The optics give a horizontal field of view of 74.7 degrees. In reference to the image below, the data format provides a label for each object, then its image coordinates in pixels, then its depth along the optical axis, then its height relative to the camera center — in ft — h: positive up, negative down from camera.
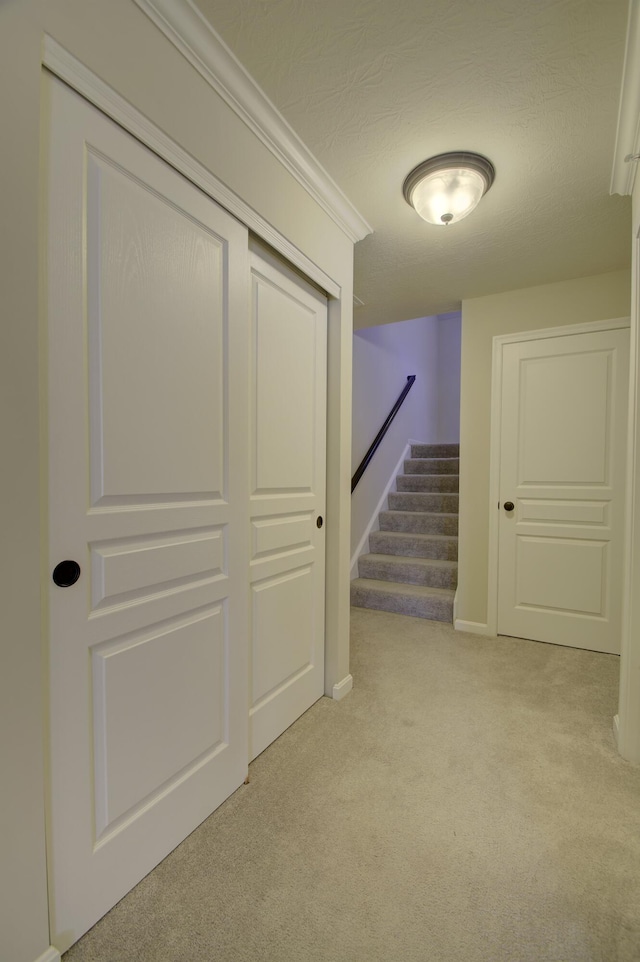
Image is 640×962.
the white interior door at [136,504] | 3.13 -0.31
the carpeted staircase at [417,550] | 10.95 -2.34
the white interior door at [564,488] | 8.74 -0.33
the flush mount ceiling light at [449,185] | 5.55 +3.95
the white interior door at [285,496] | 5.40 -0.36
